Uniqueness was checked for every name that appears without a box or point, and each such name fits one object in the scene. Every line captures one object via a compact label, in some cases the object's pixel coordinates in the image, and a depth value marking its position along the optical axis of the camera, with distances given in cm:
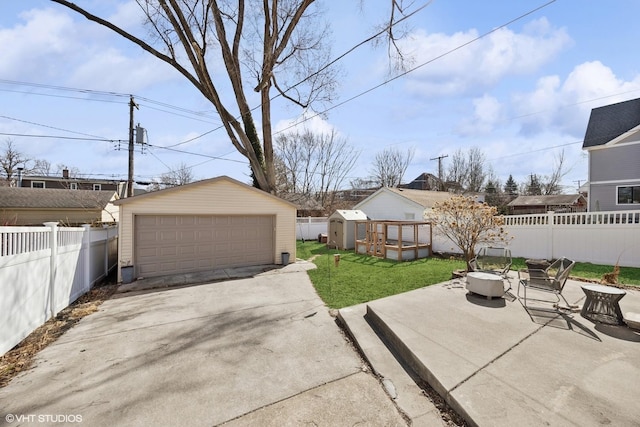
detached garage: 846
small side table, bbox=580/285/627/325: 407
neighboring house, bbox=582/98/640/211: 1409
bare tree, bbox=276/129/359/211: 2861
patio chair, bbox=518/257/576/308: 467
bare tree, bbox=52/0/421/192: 1121
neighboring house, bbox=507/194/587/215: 3412
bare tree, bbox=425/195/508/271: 760
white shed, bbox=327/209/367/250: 1481
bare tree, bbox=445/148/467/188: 3697
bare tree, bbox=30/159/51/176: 3341
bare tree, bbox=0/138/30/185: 3225
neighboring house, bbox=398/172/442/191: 3500
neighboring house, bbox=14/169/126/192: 3070
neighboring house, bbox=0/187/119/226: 1853
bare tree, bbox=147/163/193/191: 3500
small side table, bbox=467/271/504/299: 517
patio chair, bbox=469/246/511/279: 705
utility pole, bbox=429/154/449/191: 3088
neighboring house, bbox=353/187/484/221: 1585
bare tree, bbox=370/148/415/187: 3415
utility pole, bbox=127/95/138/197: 1634
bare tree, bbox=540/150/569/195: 3492
